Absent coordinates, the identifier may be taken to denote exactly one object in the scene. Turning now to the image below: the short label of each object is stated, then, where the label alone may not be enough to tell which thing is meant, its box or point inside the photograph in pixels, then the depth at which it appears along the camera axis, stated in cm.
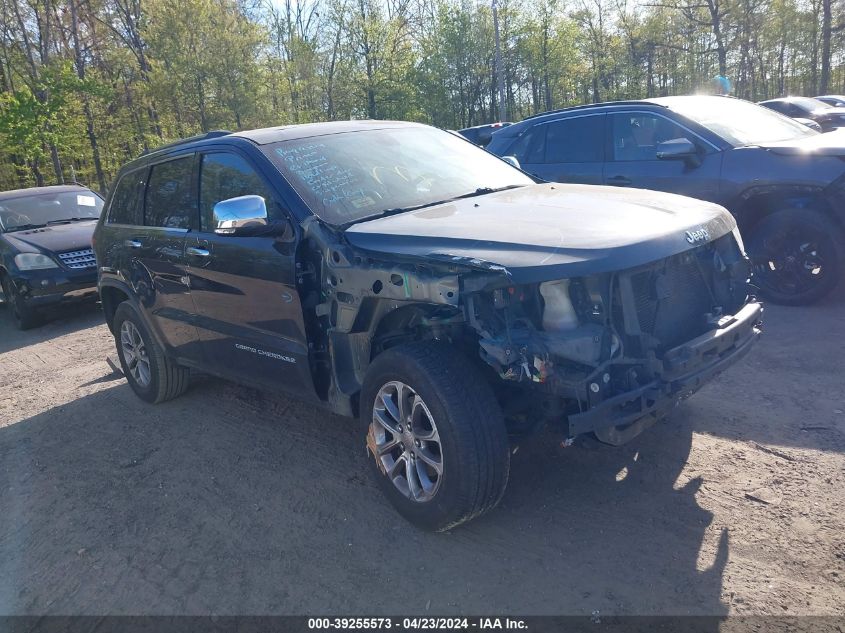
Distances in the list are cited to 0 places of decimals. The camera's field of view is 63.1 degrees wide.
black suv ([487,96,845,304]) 584
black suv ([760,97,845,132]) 1084
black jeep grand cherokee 294
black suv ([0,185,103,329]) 912
